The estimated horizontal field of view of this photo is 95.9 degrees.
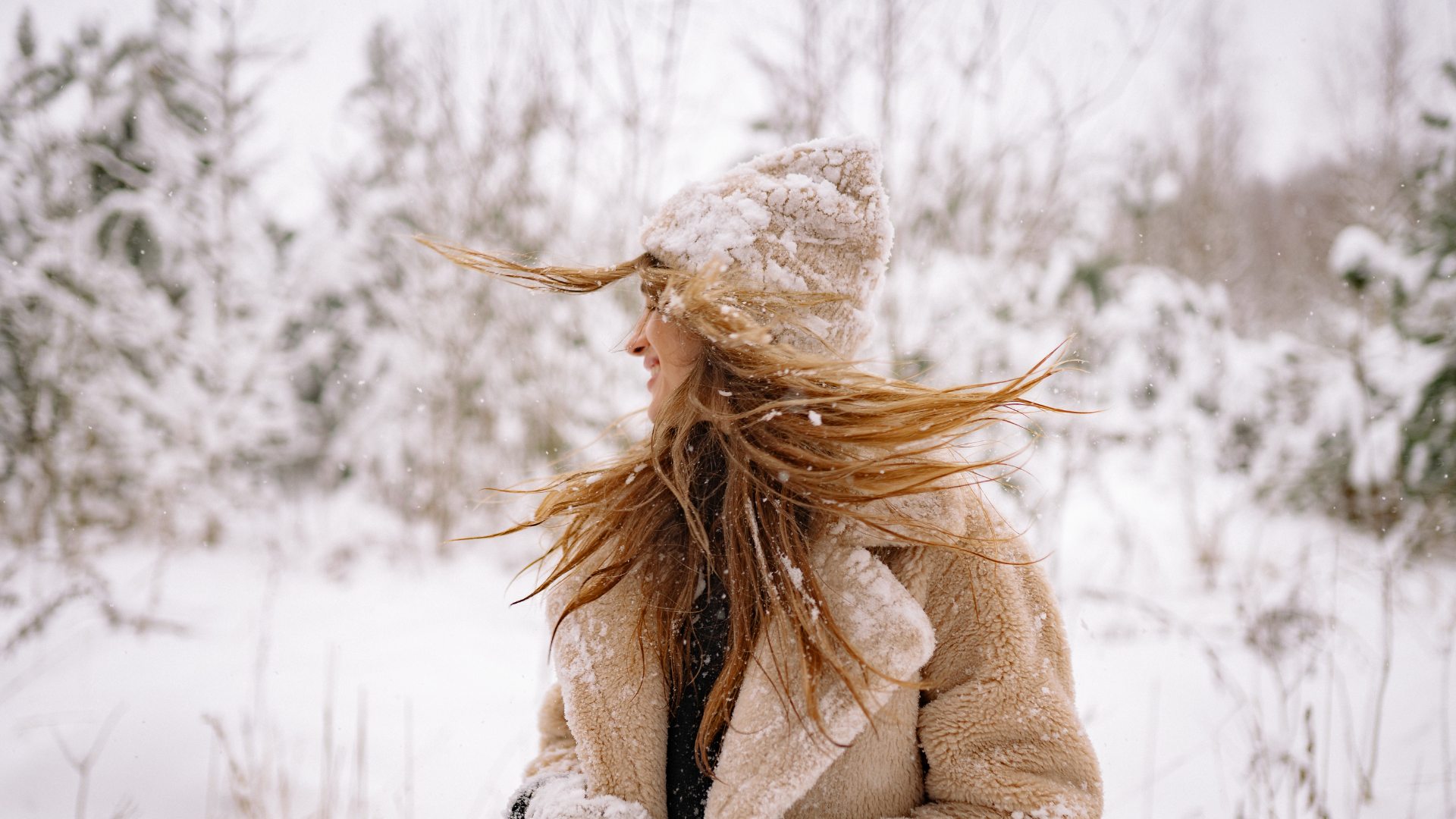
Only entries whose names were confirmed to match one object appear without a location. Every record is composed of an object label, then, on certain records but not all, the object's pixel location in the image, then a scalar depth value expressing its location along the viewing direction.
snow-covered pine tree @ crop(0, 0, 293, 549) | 5.86
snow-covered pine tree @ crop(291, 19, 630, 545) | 6.58
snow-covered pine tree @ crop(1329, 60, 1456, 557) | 3.88
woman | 1.13
